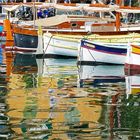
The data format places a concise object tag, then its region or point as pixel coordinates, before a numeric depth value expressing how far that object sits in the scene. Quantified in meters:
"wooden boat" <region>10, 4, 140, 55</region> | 45.73
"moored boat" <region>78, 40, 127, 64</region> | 37.44
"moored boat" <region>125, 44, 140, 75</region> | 33.34
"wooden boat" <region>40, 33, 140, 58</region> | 39.97
